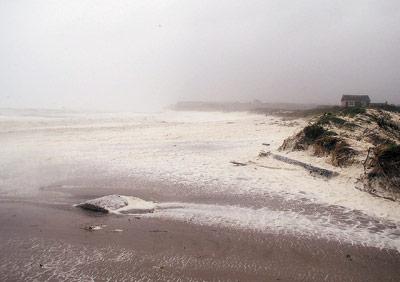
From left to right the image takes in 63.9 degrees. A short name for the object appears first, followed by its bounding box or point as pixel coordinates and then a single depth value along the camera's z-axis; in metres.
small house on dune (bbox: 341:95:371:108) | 62.97
